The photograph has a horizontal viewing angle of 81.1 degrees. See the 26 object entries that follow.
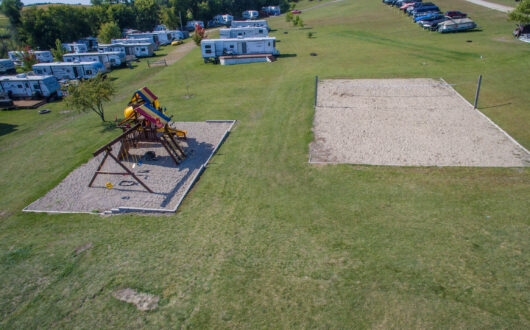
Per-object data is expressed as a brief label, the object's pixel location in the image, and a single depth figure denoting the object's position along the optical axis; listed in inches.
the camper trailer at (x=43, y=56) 1953.2
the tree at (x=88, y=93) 845.2
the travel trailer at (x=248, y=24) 2269.9
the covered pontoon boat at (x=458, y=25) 1632.6
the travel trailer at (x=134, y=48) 2012.8
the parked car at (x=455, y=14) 1810.2
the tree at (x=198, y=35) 2043.2
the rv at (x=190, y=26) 3178.4
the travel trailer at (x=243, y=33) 1775.3
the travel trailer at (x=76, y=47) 2179.4
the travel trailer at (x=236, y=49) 1563.7
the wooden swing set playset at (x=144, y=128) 649.6
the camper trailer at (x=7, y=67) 1800.0
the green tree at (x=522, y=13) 1245.1
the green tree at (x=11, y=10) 2370.8
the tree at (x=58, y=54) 1831.8
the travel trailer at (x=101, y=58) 1750.7
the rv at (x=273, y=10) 3592.5
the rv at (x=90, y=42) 2482.8
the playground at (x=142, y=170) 533.6
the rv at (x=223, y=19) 3189.0
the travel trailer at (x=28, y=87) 1261.1
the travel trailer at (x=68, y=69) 1503.4
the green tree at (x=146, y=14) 3056.1
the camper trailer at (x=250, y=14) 3338.6
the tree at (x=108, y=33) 2359.7
